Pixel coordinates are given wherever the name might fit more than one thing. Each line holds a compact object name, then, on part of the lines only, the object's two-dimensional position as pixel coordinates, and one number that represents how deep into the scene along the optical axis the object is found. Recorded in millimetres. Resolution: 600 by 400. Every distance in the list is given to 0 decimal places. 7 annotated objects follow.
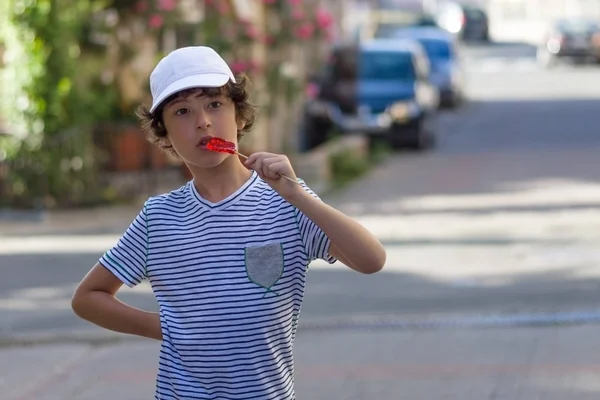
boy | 2994
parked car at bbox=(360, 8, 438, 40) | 39653
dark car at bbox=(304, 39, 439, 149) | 21484
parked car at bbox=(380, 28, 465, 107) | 30422
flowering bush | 15695
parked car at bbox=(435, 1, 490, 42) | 57656
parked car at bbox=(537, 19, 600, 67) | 42750
